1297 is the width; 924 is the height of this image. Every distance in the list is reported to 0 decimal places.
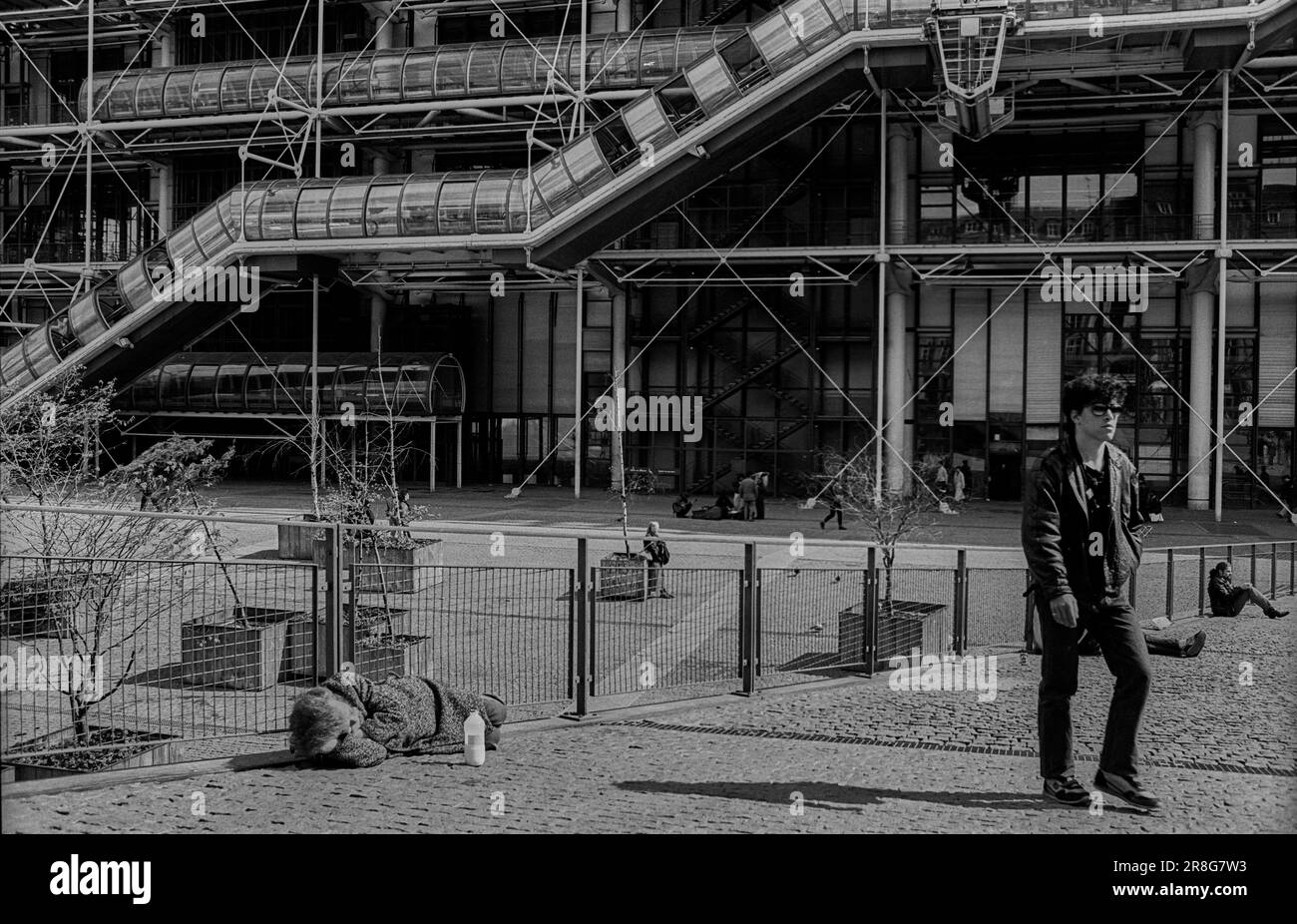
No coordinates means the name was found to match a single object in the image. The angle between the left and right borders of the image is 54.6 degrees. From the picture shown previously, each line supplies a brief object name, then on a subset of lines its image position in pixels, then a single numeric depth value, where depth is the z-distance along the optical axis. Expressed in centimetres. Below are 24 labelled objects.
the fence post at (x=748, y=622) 888
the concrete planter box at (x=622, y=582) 946
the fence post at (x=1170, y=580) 1308
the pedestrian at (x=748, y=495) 2583
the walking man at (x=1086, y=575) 573
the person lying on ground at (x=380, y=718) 658
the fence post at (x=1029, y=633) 1105
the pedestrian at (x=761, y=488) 2619
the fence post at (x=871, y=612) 993
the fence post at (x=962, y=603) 1122
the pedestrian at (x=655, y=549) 1614
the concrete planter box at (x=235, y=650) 916
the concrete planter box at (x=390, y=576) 826
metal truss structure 2383
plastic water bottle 672
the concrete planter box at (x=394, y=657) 953
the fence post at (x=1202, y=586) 1399
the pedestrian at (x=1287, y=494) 2835
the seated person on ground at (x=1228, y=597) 1396
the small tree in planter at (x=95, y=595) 794
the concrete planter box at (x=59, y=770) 716
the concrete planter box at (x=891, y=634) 1055
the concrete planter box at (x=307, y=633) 897
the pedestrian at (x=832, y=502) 2339
